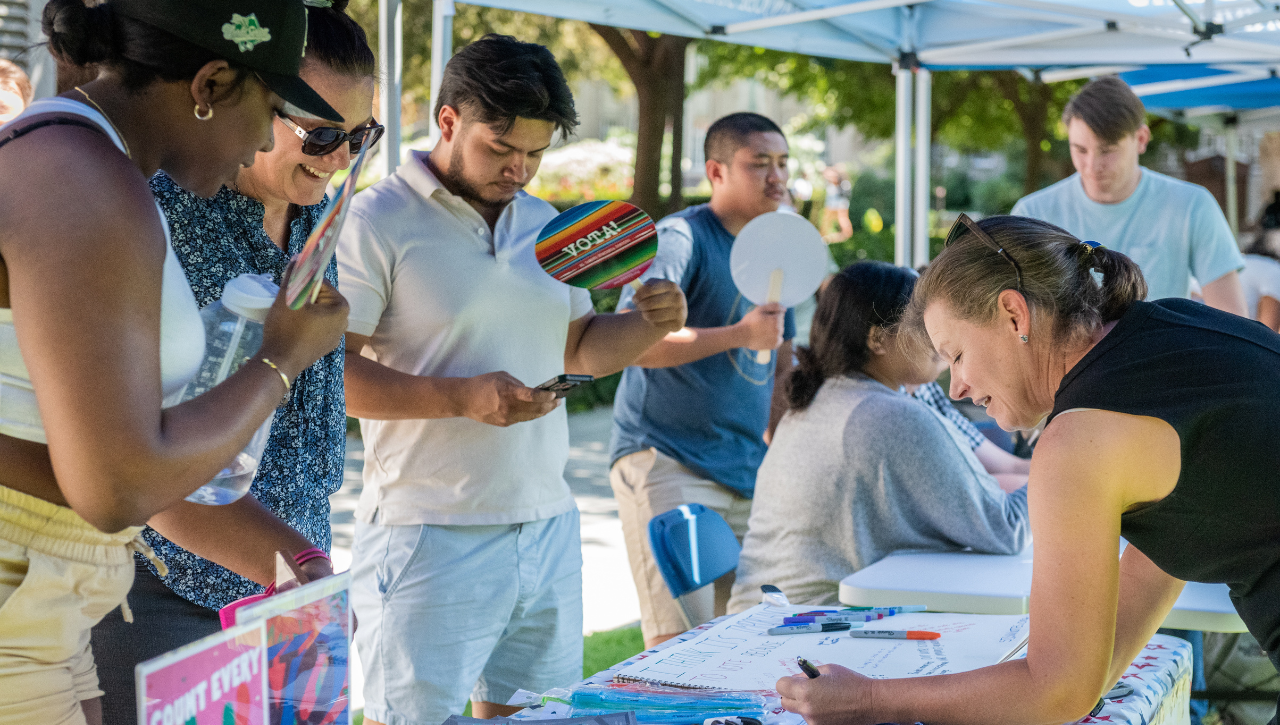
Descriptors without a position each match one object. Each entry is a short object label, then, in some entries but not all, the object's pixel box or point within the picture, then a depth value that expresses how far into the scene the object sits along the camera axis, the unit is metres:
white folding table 2.18
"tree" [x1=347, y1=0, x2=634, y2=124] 12.52
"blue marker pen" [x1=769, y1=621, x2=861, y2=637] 1.99
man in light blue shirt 4.00
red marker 1.94
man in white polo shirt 2.25
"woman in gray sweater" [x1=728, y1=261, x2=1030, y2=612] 2.68
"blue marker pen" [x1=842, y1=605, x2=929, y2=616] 2.11
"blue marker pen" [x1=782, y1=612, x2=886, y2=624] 2.03
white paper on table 1.74
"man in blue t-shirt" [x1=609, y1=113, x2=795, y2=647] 3.29
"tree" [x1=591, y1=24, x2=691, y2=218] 9.73
